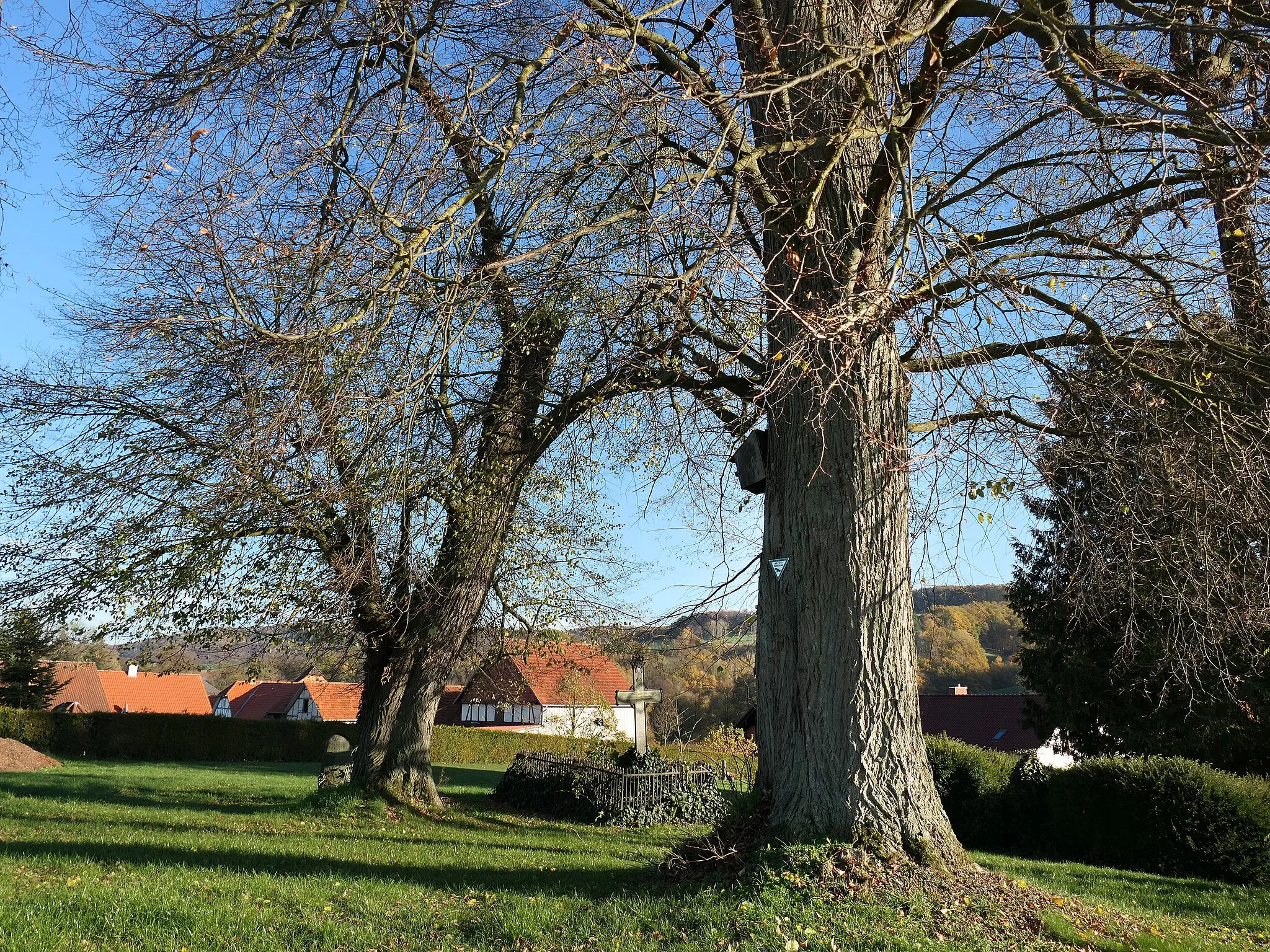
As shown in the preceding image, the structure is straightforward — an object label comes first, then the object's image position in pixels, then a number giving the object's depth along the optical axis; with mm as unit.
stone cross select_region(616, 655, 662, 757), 13609
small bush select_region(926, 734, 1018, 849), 13898
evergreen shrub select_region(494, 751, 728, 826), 13453
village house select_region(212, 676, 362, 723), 53906
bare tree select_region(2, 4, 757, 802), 6215
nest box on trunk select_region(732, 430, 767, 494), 6789
